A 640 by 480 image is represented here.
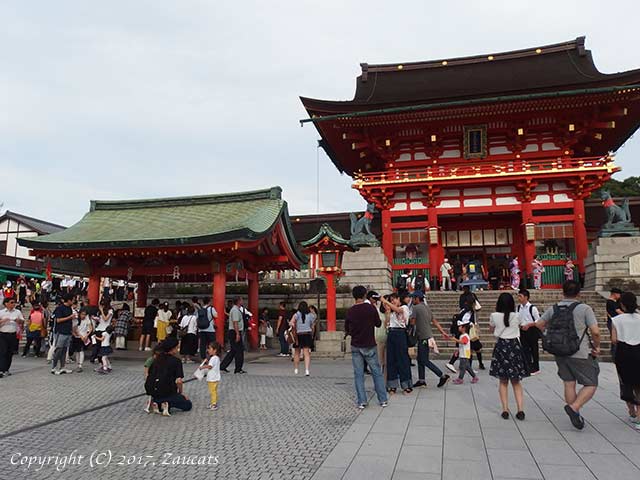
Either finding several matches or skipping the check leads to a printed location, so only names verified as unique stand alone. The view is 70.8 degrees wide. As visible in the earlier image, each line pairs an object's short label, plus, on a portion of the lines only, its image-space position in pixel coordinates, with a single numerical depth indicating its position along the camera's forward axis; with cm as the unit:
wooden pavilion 1342
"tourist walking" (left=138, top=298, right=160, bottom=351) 1474
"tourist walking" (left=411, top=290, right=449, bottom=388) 881
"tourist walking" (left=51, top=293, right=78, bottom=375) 1029
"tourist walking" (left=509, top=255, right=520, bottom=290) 2016
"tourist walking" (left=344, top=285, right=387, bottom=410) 714
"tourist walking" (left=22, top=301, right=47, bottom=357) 1367
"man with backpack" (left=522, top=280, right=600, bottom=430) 564
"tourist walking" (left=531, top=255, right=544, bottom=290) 1985
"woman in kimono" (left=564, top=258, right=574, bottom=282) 2025
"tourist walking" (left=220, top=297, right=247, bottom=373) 1076
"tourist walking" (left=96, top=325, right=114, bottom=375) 1089
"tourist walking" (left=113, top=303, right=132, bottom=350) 1456
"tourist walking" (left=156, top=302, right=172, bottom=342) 1402
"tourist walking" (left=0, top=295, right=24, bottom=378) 1012
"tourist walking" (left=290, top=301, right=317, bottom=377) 1068
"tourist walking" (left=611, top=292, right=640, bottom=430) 579
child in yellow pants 709
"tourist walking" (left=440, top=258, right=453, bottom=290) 2097
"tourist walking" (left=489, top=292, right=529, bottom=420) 617
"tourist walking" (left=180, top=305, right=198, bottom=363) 1270
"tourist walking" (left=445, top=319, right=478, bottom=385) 866
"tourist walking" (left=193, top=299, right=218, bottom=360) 1228
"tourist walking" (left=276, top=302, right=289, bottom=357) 1512
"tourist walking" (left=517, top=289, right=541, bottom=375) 853
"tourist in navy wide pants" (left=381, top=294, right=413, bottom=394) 822
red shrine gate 2088
